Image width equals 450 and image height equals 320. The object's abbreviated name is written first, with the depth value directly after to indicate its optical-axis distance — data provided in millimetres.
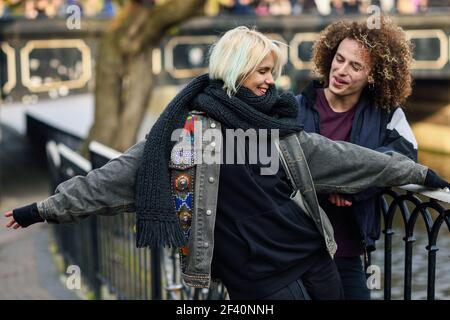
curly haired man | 6691
